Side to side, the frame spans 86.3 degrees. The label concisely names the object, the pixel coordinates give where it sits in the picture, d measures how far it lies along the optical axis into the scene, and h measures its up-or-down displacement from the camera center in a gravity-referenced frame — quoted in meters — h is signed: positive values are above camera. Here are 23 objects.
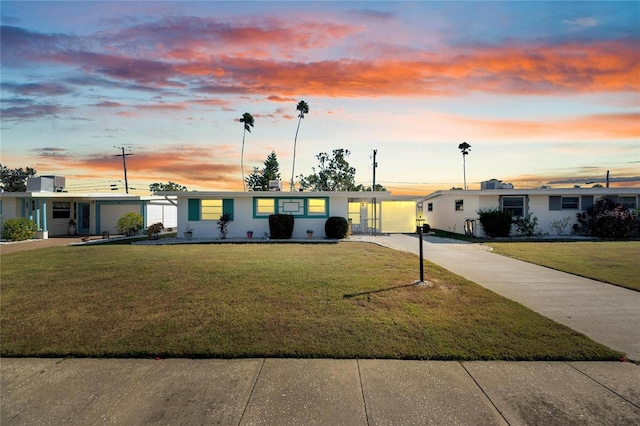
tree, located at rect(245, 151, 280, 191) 44.09 +5.11
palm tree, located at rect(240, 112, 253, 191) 35.22 +9.64
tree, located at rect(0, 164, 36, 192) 53.19 +5.76
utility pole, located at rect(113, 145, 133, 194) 39.58 +6.24
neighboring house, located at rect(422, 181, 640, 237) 19.48 +0.65
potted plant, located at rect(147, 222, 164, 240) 18.63 -0.96
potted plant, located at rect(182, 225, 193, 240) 18.23 -1.10
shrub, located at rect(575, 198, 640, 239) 18.30 -0.50
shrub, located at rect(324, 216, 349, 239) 17.78 -0.75
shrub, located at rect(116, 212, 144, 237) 20.58 -0.64
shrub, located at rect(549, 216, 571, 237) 19.83 -0.76
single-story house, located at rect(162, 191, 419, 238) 18.66 +0.11
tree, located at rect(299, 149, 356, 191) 39.38 +4.58
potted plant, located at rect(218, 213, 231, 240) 18.39 -0.58
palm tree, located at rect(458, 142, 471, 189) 41.97 +7.97
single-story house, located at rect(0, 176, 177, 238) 21.02 +0.40
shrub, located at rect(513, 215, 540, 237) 19.50 -0.79
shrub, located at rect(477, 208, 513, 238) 18.77 -0.54
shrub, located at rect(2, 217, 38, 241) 18.92 -0.82
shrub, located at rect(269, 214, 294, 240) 17.92 -0.69
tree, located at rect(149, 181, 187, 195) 59.67 +4.89
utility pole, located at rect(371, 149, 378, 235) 34.32 +5.07
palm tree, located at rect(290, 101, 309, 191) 34.56 +10.66
